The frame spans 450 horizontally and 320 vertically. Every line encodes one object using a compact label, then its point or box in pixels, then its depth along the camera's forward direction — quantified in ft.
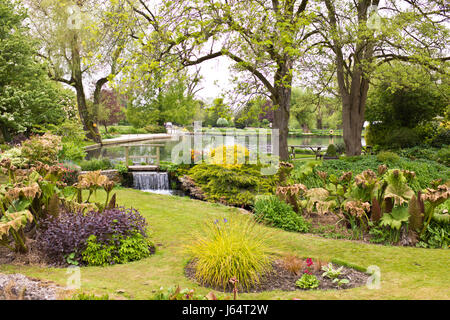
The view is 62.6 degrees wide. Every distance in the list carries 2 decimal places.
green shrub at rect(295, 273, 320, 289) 12.92
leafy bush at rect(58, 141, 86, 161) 42.52
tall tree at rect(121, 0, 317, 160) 28.73
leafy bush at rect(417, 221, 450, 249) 18.56
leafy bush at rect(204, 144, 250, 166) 35.96
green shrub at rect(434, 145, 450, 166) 42.27
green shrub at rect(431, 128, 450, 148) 54.13
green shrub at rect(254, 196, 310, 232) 22.22
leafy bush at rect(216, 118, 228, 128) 129.56
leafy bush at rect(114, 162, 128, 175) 44.61
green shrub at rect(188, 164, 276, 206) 32.37
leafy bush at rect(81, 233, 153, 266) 15.43
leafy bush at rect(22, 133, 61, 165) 35.63
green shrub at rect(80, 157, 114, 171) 43.78
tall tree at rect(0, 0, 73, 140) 47.57
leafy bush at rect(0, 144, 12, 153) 44.85
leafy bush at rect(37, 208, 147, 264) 15.61
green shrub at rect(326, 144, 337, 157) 56.18
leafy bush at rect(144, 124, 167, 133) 141.28
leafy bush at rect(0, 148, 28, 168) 34.48
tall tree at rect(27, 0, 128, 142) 68.03
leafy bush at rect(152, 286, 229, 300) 9.11
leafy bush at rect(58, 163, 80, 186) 36.60
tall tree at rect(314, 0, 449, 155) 36.04
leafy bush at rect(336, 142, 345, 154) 62.10
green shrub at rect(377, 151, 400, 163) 33.68
